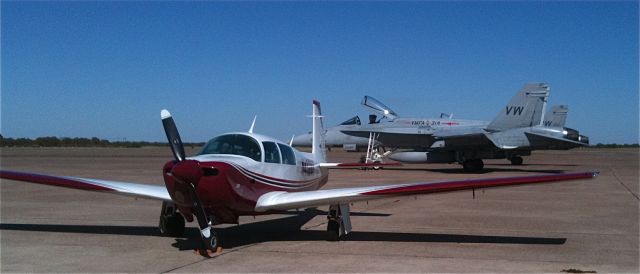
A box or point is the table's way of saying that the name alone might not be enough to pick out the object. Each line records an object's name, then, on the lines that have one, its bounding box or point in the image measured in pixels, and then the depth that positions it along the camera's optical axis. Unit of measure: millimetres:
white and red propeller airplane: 7984
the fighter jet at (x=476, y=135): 29609
